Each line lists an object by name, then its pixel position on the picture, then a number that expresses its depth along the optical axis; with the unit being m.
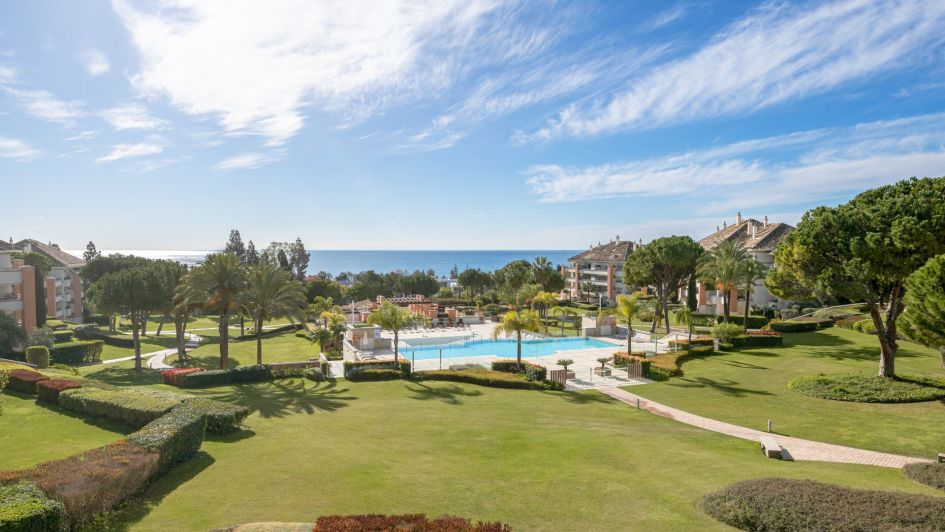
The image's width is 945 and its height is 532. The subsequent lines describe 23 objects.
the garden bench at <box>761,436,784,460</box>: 16.80
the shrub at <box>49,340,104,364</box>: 40.66
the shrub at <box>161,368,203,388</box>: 28.52
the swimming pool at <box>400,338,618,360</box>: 44.62
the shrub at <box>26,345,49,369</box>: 34.66
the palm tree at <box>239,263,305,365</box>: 35.00
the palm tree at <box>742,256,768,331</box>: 46.16
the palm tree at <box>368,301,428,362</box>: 33.94
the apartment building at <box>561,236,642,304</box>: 94.44
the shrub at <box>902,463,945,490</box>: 13.34
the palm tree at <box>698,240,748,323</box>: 45.75
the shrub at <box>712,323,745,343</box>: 39.94
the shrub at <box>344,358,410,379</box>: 31.33
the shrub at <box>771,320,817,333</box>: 46.00
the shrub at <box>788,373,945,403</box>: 23.45
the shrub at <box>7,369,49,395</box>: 22.16
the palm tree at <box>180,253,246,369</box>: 33.88
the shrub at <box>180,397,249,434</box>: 17.67
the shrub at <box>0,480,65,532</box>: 8.95
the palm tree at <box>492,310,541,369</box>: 33.00
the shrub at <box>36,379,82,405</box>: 20.52
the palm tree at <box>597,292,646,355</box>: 36.94
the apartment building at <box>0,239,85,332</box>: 50.12
